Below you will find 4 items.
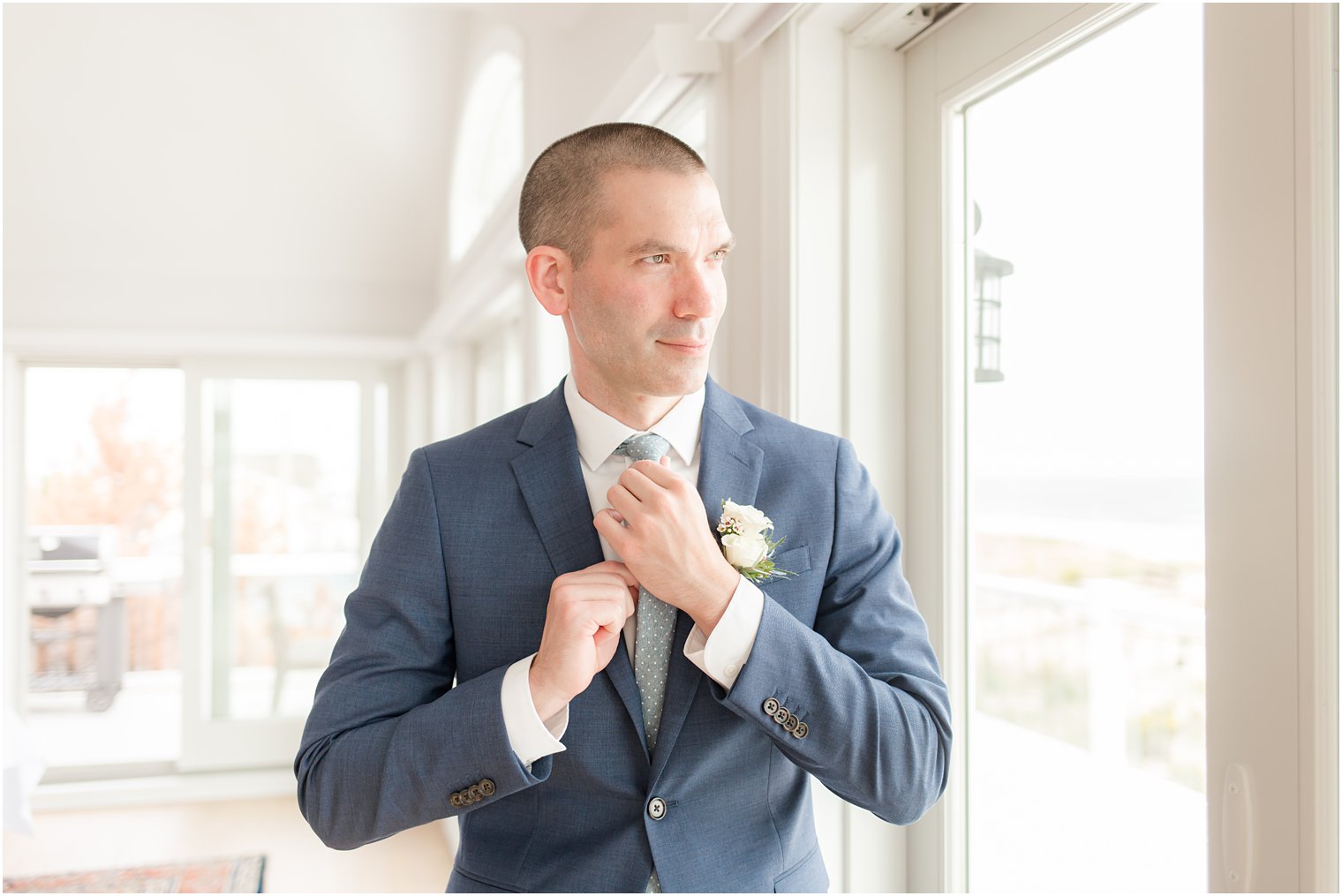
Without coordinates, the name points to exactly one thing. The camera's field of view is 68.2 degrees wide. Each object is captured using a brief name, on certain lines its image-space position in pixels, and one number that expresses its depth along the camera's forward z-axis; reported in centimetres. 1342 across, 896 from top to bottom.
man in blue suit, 104
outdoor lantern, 150
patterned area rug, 412
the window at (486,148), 408
